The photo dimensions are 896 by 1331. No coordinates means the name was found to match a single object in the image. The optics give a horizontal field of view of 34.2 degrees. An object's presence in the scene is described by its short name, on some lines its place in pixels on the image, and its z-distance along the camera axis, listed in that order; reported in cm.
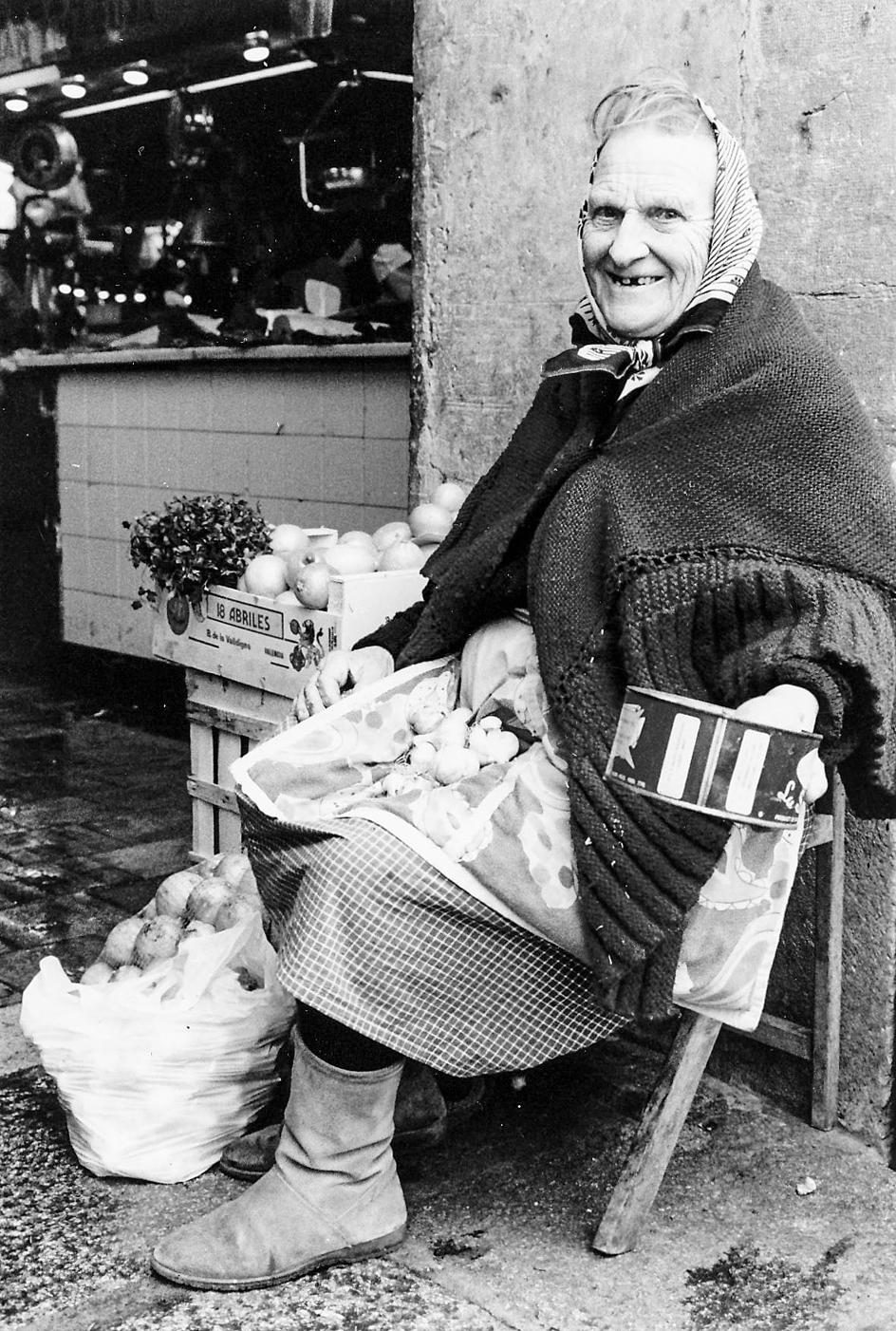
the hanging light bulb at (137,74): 749
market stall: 641
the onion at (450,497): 389
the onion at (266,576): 390
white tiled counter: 610
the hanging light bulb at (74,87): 785
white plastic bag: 273
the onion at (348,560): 382
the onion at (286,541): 419
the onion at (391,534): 405
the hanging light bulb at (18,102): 817
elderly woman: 226
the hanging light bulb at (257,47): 682
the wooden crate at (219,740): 387
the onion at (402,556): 381
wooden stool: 251
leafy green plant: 396
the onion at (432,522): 385
